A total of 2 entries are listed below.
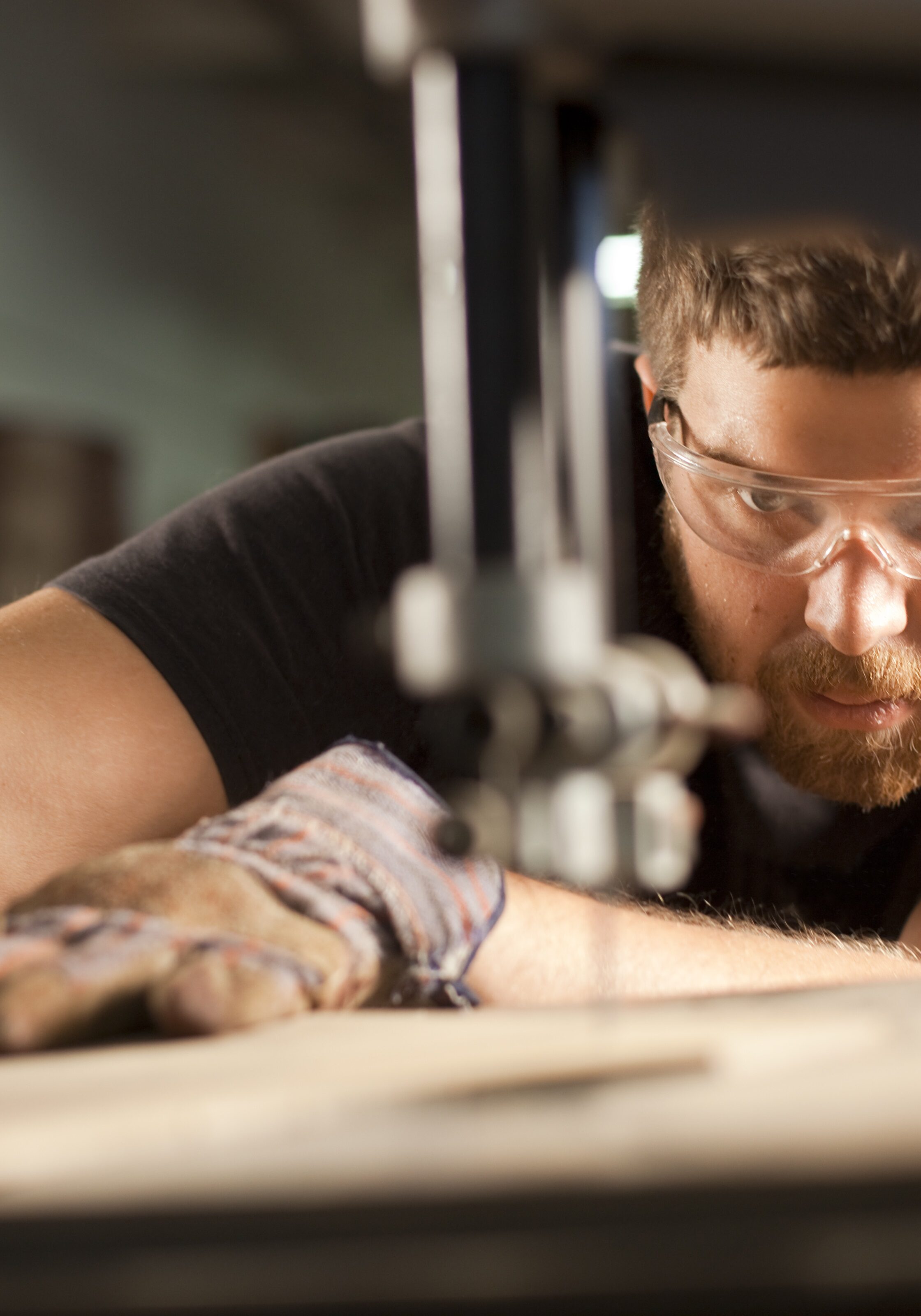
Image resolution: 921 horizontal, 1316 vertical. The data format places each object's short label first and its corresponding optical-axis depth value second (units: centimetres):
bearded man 122
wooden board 88
